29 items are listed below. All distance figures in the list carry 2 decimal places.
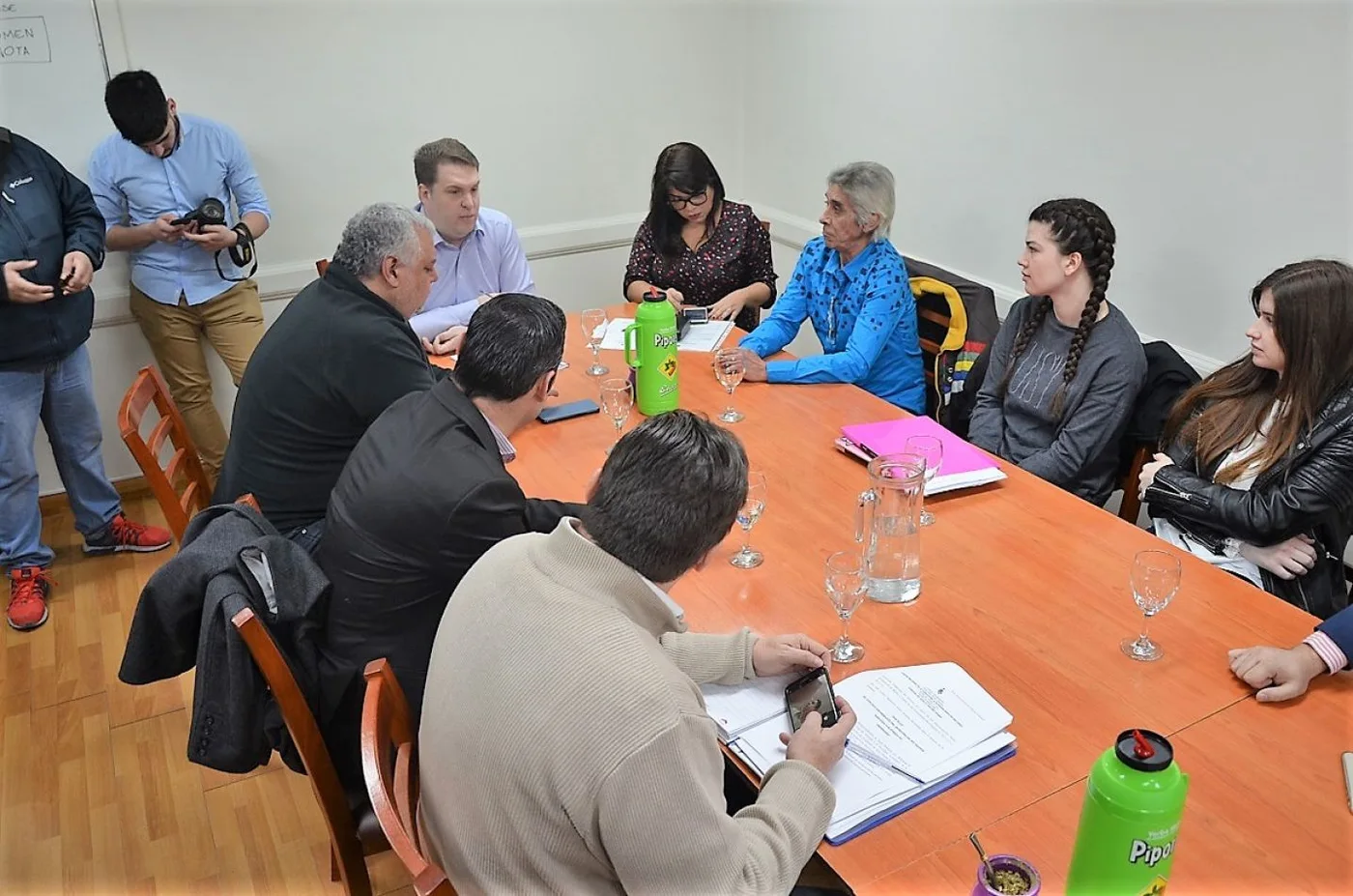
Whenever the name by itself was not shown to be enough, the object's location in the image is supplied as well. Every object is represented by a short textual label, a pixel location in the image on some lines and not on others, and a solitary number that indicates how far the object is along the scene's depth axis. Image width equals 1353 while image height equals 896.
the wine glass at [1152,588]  1.67
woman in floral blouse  3.57
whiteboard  3.39
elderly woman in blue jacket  2.86
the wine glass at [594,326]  3.15
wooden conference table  1.31
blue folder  1.35
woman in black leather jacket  2.12
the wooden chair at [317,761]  1.52
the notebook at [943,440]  2.21
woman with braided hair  2.55
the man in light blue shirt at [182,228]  3.44
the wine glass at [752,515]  1.97
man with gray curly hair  2.28
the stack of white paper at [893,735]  1.39
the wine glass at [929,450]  2.23
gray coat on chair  1.61
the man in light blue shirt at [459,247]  3.17
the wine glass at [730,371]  2.62
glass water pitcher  1.85
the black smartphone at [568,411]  2.64
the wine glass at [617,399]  2.48
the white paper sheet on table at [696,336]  3.14
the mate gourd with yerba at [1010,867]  1.15
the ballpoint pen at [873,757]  1.43
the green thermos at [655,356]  2.49
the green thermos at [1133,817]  1.06
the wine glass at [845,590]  1.66
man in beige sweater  1.14
